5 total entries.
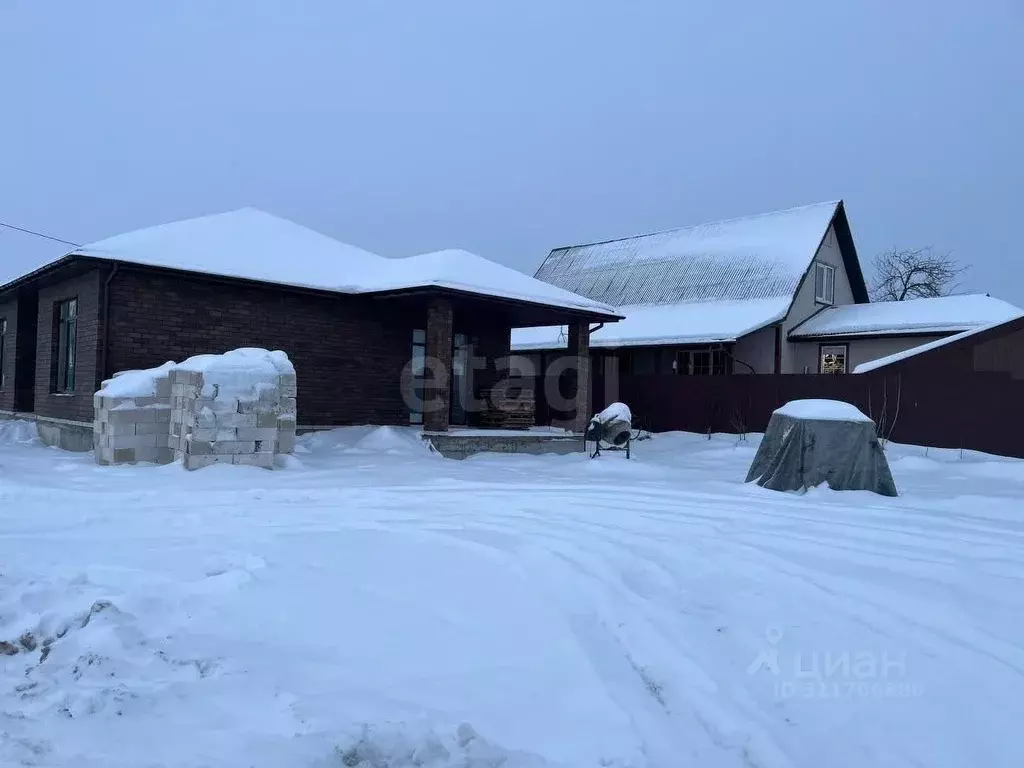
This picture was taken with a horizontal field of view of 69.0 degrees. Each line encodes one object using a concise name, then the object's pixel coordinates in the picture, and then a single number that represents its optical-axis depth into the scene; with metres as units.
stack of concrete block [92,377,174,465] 9.67
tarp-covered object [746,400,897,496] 8.48
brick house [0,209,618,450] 11.30
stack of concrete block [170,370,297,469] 9.03
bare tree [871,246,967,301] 37.66
